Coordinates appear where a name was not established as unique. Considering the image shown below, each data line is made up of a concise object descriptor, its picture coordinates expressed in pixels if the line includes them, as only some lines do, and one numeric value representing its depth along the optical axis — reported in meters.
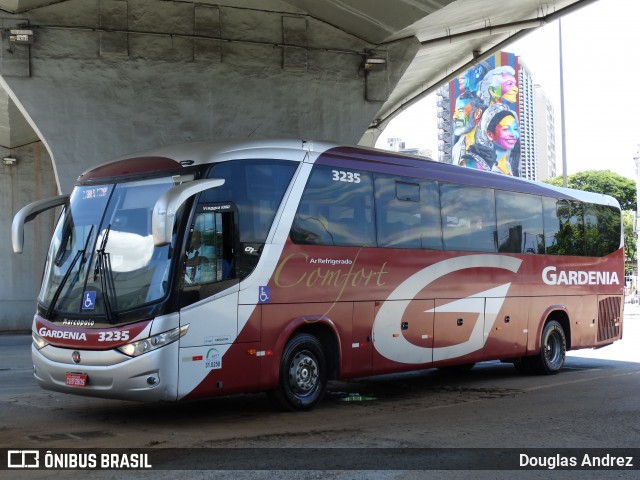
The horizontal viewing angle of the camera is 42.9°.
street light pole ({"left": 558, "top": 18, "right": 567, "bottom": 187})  37.25
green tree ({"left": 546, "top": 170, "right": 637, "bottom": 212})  100.12
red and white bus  9.09
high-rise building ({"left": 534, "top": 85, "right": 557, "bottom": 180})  184.00
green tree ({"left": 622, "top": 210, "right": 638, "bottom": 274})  88.56
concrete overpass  18.08
